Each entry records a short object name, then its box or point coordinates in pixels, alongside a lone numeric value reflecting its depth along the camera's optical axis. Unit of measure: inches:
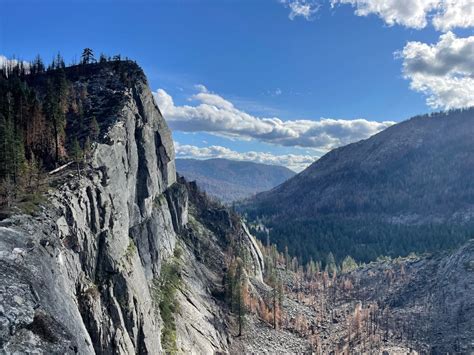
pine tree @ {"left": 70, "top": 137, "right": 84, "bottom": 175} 2795.3
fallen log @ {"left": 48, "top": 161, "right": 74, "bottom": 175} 2783.5
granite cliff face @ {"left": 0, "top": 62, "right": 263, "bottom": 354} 1268.5
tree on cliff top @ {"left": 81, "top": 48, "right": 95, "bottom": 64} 6063.0
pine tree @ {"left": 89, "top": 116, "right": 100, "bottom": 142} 3481.1
